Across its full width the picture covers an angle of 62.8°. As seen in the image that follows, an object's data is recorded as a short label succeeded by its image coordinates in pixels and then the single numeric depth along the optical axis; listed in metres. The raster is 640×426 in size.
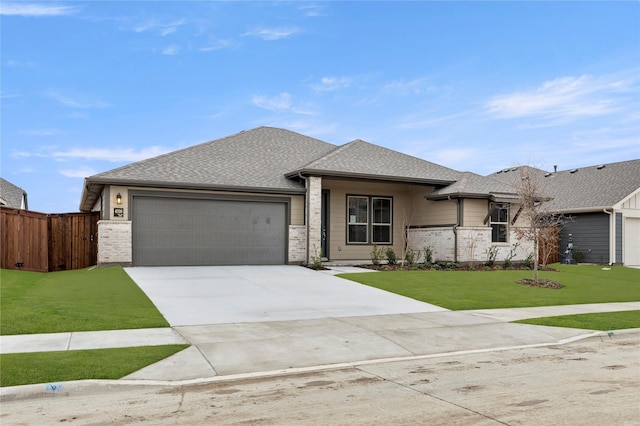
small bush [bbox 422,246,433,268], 21.22
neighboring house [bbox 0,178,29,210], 31.62
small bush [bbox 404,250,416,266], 21.33
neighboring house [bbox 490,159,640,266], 25.88
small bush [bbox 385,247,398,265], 21.33
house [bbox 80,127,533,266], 18.67
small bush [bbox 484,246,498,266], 21.67
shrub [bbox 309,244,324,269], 19.42
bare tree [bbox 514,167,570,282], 17.73
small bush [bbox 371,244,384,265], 21.12
